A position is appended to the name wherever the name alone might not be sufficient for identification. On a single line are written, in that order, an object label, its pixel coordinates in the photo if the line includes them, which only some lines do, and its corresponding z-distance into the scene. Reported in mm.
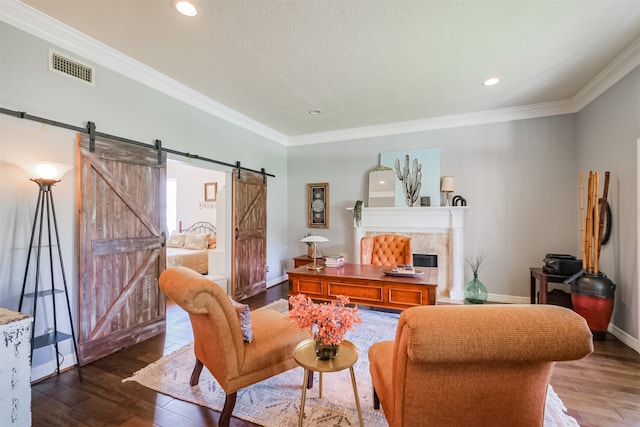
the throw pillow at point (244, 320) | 1871
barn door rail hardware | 2201
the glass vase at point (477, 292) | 4207
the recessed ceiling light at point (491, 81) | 3324
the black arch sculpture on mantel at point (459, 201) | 4488
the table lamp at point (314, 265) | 3307
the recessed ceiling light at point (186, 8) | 2109
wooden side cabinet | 5105
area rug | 1835
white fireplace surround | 4414
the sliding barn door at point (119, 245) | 2572
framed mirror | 4961
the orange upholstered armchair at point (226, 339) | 1649
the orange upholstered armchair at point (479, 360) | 1085
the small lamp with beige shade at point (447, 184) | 4480
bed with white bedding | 5422
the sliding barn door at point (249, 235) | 4434
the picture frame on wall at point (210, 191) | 7379
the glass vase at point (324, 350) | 1681
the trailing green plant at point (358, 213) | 5016
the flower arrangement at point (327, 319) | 1620
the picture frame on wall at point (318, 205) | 5555
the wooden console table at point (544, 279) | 3371
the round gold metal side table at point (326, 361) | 1600
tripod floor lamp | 2148
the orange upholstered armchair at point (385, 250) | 3979
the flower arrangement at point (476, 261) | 4422
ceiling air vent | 2414
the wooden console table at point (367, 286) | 2848
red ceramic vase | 2873
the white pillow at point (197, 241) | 6188
